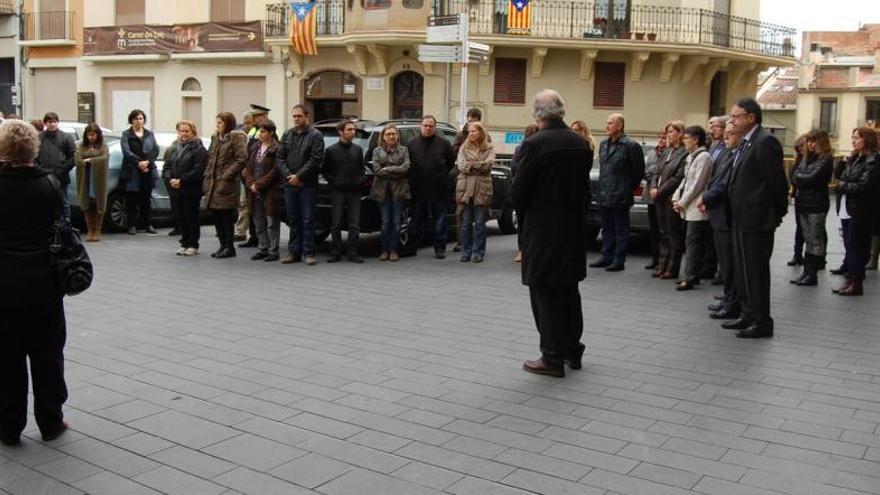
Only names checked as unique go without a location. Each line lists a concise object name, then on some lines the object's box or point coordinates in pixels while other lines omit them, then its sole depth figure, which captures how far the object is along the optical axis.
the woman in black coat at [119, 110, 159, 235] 14.09
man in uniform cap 13.22
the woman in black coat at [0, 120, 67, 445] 4.77
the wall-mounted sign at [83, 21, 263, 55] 30.47
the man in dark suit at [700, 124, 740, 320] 8.66
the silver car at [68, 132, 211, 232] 14.32
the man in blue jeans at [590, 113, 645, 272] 11.52
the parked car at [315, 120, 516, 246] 12.20
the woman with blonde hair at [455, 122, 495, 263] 12.05
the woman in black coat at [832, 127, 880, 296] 9.95
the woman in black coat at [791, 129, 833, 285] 10.55
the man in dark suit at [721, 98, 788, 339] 7.75
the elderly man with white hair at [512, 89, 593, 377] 6.34
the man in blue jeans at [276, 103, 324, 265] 11.34
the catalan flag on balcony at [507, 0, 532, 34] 27.95
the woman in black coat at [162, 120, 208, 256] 12.25
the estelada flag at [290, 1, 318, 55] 28.17
